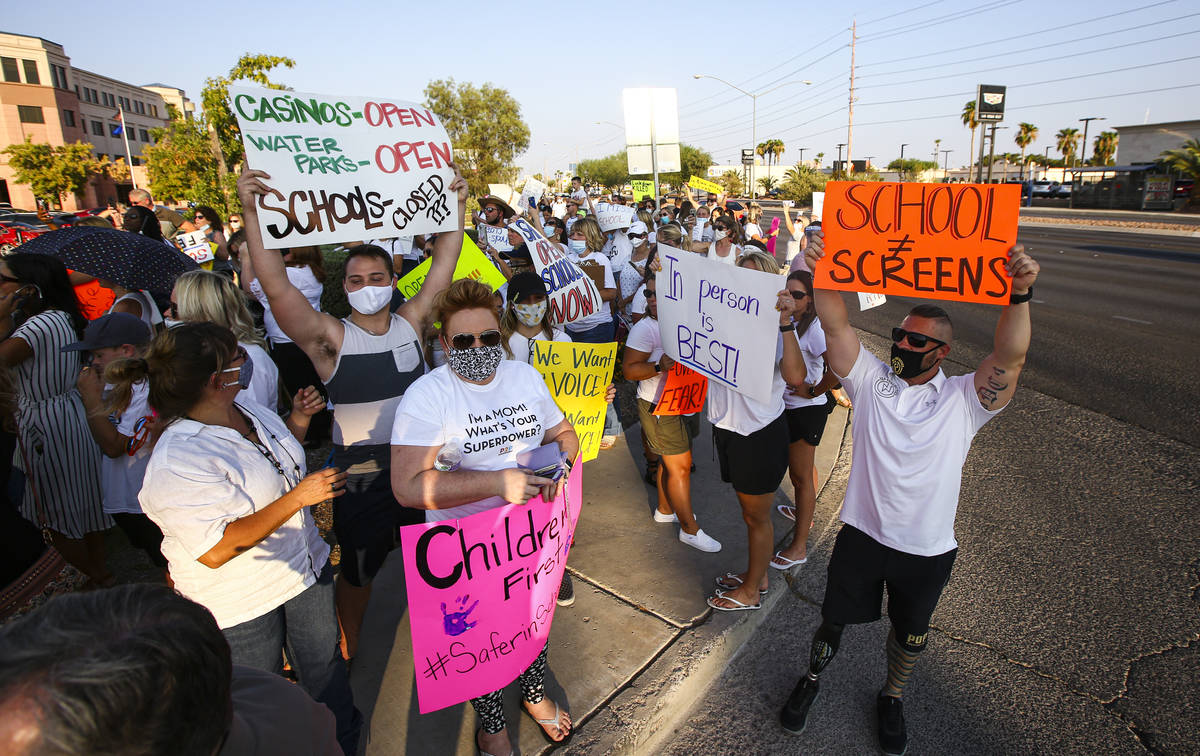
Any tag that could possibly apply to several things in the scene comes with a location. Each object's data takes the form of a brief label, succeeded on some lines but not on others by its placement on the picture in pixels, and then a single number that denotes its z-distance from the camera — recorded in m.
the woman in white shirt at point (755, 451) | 3.42
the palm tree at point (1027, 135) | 81.19
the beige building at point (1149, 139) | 47.94
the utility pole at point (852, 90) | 38.38
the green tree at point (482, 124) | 35.31
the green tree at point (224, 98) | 16.98
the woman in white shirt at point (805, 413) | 3.98
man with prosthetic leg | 2.58
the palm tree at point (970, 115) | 71.88
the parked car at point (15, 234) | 16.55
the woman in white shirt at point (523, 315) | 4.00
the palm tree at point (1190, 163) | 37.03
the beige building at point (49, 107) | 51.16
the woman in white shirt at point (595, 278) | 5.96
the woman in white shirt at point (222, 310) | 3.37
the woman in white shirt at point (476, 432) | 2.36
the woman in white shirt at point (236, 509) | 2.01
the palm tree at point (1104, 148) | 68.50
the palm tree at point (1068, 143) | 81.50
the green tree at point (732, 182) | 51.59
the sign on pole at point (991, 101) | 41.01
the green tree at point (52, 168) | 35.34
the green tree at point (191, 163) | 19.78
